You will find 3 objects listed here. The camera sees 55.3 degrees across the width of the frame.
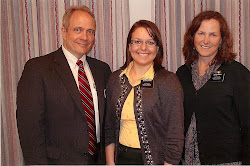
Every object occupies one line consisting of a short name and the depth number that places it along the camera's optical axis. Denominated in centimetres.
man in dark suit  175
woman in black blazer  189
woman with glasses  169
